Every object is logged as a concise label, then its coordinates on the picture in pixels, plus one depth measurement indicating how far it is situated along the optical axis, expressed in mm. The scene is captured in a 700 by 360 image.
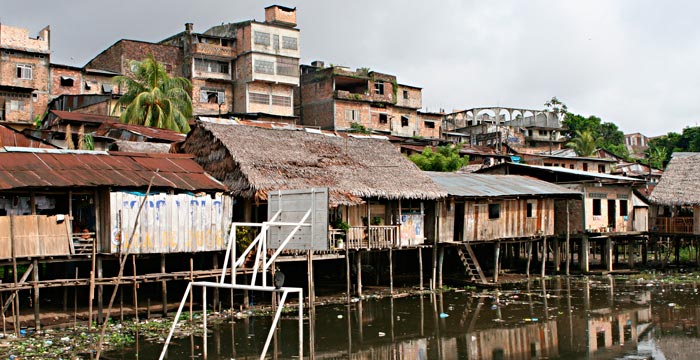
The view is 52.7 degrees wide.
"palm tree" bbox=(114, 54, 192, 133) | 36594
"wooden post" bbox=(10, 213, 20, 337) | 16938
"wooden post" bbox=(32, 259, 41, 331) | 17297
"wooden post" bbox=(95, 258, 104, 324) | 18047
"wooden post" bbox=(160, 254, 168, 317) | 19425
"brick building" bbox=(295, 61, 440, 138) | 51281
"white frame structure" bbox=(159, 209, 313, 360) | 11305
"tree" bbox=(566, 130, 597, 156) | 55250
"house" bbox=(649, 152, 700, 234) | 30969
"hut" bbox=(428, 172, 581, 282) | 26792
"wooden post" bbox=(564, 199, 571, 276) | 30097
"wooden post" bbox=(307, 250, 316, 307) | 20031
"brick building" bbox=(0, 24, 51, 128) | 40562
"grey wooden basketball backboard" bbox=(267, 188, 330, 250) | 13555
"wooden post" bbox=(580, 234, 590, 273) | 30703
